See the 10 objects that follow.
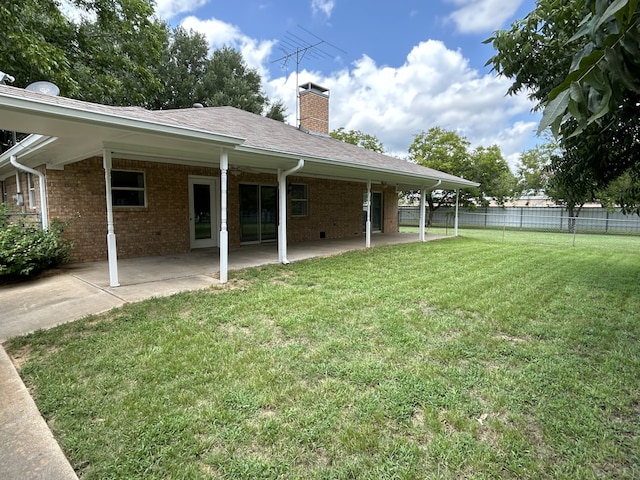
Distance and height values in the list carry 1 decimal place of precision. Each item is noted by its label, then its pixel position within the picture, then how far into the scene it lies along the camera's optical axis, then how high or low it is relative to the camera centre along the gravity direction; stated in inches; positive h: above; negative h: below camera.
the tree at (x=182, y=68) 818.8 +338.4
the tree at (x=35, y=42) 351.3 +177.2
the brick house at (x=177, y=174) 186.2 +36.6
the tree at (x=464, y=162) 1031.6 +145.1
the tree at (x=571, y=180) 234.5 +22.8
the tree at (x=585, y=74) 46.1 +32.9
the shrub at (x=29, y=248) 244.7 -31.7
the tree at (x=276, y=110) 943.7 +271.0
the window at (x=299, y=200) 470.0 +12.8
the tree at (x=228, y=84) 820.0 +301.2
